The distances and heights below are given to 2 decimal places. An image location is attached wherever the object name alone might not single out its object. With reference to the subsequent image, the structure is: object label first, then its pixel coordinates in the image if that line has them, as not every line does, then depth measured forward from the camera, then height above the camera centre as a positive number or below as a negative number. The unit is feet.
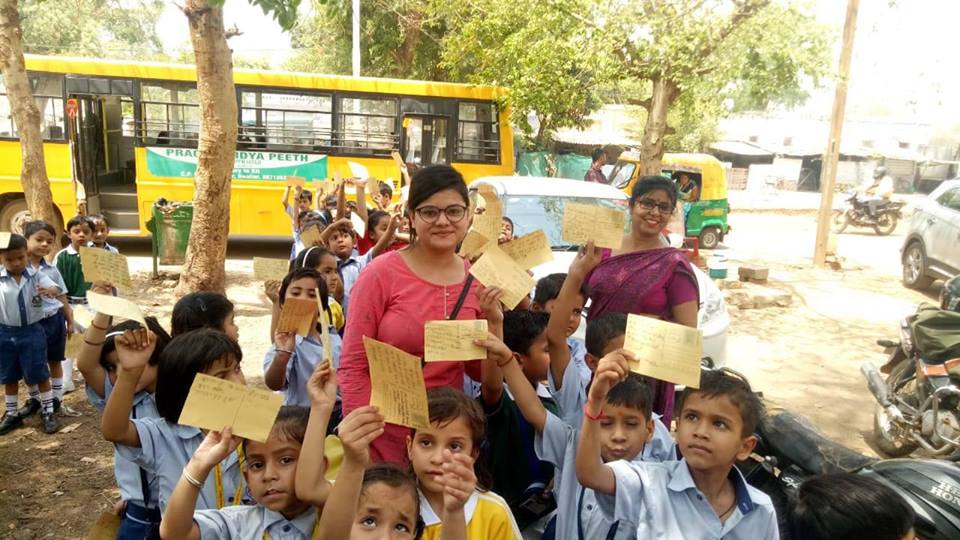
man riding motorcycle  51.70 -1.49
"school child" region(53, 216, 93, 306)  16.25 -2.80
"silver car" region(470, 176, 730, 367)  18.88 -1.17
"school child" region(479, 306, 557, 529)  7.15 -3.18
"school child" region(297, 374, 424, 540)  5.41 -2.69
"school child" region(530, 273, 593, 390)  7.80 -1.97
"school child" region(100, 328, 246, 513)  6.35 -2.60
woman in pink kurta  6.61 -1.35
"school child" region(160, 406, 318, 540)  5.51 -2.90
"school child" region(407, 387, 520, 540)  5.80 -2.63
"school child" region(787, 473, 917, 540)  5.46 -2.73
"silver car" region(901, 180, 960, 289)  29.07 -2.72
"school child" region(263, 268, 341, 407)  9.02 -2.75
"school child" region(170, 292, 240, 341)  8.72 -2.14
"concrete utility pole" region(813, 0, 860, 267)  31.09 +1.08
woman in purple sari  8.68 -1.43
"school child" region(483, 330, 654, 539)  6.27 -2.67
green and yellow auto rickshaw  42.37 -1.35
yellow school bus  32.14 +0.93
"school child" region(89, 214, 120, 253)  16.58 -2.18
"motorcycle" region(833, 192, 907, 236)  52.18 -3.07
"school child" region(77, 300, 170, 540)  6.80 -2.75
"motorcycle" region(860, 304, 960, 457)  12.83 -4.32
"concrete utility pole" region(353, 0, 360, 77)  50.78 +8.41
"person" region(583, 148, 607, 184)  37.73 -0.16
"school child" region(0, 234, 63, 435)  13.75 -3.78
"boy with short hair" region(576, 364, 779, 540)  5.57 -2.61
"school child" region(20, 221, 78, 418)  14.28 -3.81
